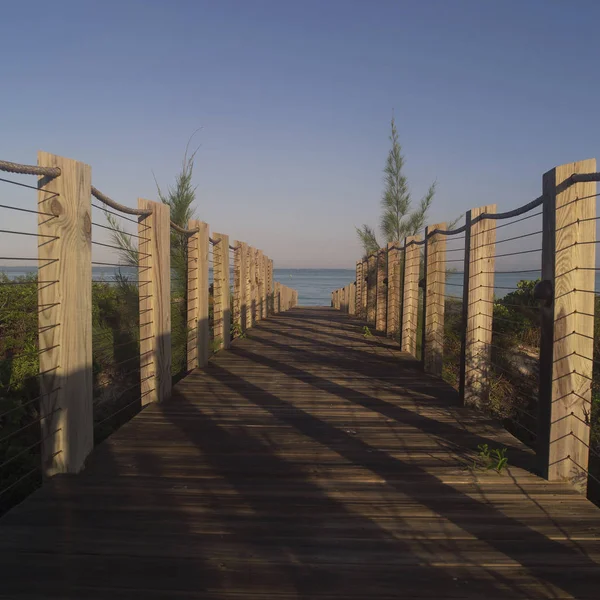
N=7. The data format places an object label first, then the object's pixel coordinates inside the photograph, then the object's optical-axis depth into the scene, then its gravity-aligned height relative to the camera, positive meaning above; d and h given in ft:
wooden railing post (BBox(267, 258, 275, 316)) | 48.57 -1.33
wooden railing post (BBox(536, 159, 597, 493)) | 8.52 -0.87
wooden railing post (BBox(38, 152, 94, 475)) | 8.45 -0.60
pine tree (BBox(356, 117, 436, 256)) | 39.78 +5.69
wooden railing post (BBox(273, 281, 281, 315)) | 54.66 -2.48
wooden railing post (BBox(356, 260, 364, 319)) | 46.16 -1.03
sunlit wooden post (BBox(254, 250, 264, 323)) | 36.70 -0.49
